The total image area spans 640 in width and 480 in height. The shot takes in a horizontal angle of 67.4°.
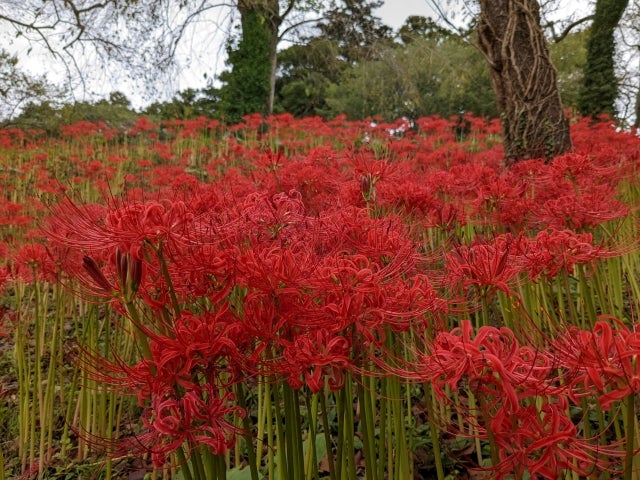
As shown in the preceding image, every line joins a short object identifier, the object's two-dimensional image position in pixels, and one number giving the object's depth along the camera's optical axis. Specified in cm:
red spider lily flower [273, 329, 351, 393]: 95
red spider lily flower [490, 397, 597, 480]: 78
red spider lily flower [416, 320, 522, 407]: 79
